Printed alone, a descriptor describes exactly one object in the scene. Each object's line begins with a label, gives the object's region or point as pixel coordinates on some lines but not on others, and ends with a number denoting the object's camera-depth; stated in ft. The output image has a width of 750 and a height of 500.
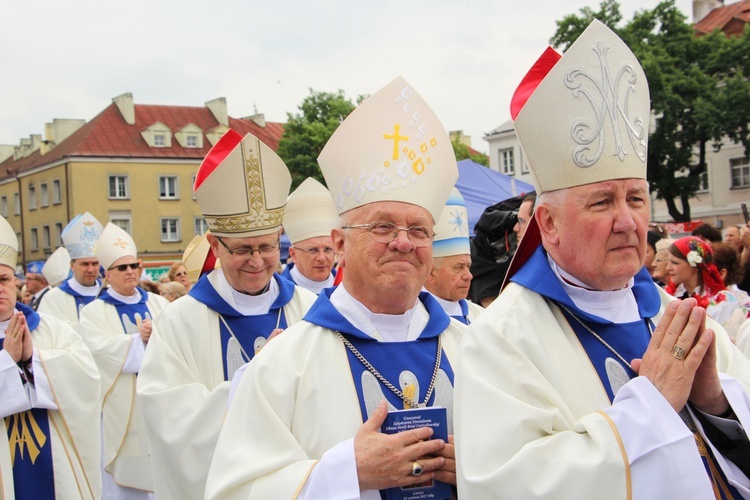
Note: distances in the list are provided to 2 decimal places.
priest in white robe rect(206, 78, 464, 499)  9.11
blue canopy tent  34.86
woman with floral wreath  18.37
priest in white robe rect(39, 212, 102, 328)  33.01
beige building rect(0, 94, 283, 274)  158.20
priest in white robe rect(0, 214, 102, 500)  16.31
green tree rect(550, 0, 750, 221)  106.83
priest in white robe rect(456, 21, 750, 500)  7.33
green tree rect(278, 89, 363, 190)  126.93
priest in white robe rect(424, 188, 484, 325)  18.01
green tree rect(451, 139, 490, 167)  154.81
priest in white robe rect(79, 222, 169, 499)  24.09
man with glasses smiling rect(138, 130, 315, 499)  13.88
